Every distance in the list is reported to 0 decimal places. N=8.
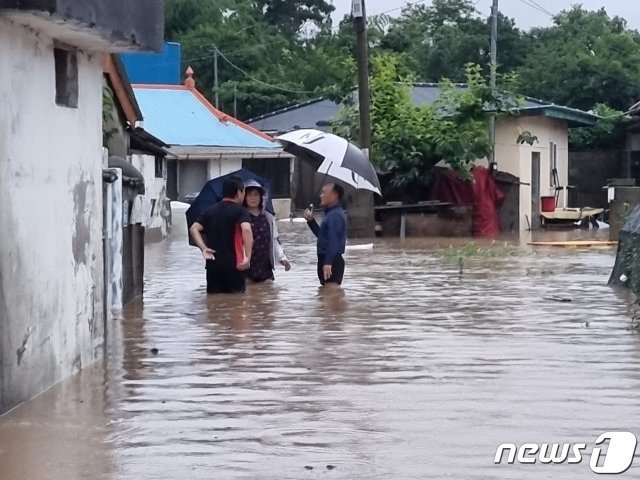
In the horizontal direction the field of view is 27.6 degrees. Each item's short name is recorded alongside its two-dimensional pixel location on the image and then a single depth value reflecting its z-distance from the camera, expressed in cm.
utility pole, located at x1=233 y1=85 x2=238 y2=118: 5513
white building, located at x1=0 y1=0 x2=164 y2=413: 805
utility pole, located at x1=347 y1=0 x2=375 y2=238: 2822
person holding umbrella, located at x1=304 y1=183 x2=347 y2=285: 1550
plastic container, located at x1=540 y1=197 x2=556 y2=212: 3506
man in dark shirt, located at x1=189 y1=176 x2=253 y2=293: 1436
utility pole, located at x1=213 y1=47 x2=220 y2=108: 5486
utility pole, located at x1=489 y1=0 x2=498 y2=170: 3072
